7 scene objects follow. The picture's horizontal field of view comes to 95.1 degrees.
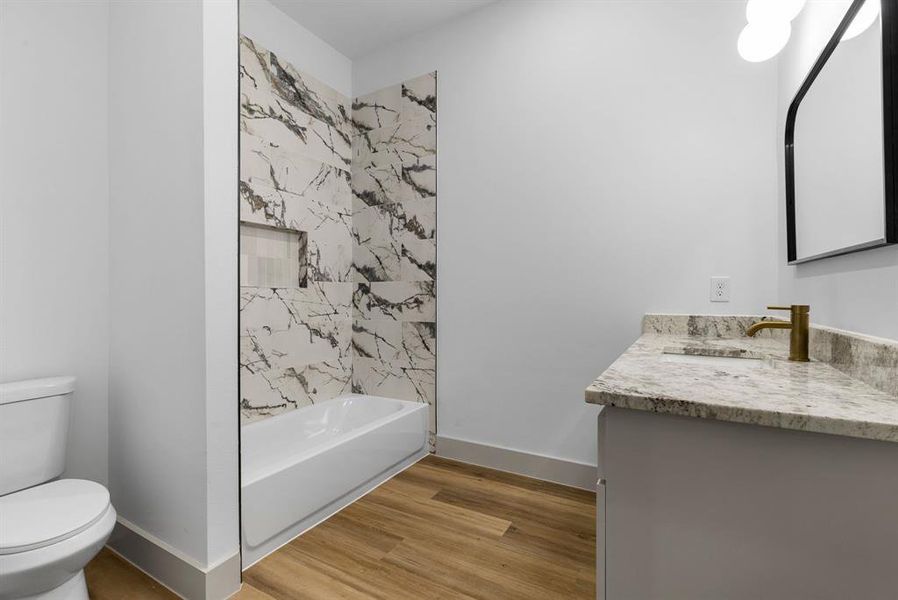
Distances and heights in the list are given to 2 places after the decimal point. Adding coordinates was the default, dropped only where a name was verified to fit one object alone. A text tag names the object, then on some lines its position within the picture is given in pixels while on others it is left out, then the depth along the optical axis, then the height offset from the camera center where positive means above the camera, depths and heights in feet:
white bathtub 5.36 -2.73
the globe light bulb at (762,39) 4.96 +3.21
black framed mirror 3.12 +1.48
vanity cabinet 2.16 -1.25
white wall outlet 6.21 +0.14
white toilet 3.69 -2.17
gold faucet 4.16 -0.33
